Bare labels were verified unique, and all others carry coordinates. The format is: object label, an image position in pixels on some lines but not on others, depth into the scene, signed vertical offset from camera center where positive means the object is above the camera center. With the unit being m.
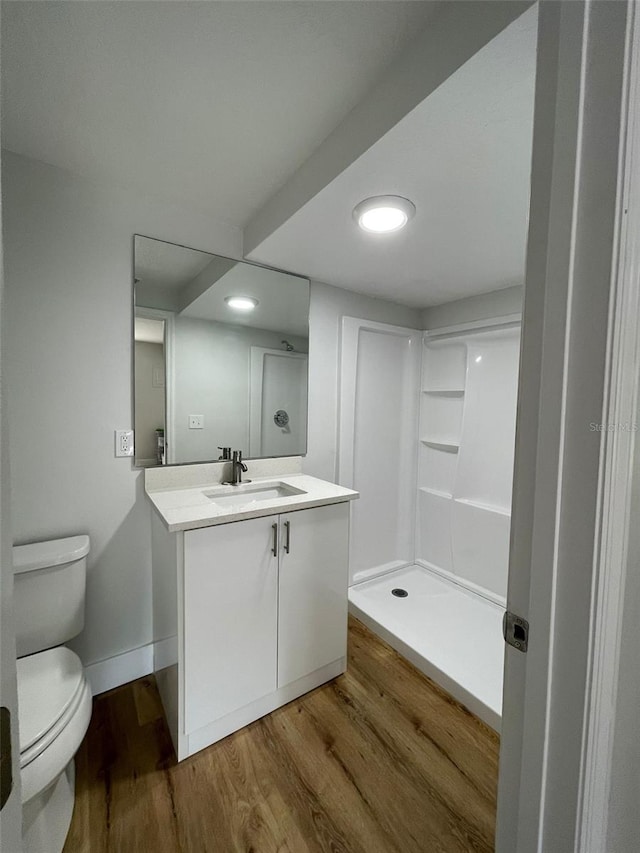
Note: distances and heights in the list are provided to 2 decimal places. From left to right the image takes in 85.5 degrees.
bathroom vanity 1.26 -0.77
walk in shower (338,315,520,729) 2.21 -0.45
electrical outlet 1.58 -0.17
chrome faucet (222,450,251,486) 1.82 -0.31
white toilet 0.90 -0.87
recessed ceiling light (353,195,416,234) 1.28 +0.77
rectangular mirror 1.63 +0.27
